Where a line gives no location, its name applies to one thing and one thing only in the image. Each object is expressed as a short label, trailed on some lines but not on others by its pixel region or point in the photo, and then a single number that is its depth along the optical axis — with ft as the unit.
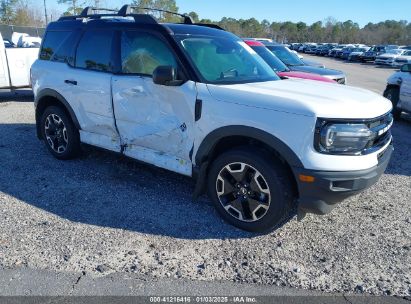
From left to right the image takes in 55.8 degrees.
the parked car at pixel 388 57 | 108.78
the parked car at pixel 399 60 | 105.70
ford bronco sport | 10.53
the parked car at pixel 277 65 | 25.63
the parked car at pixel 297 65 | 30.35
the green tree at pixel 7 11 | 168.74
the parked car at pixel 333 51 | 160.76
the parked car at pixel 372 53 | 125.04
